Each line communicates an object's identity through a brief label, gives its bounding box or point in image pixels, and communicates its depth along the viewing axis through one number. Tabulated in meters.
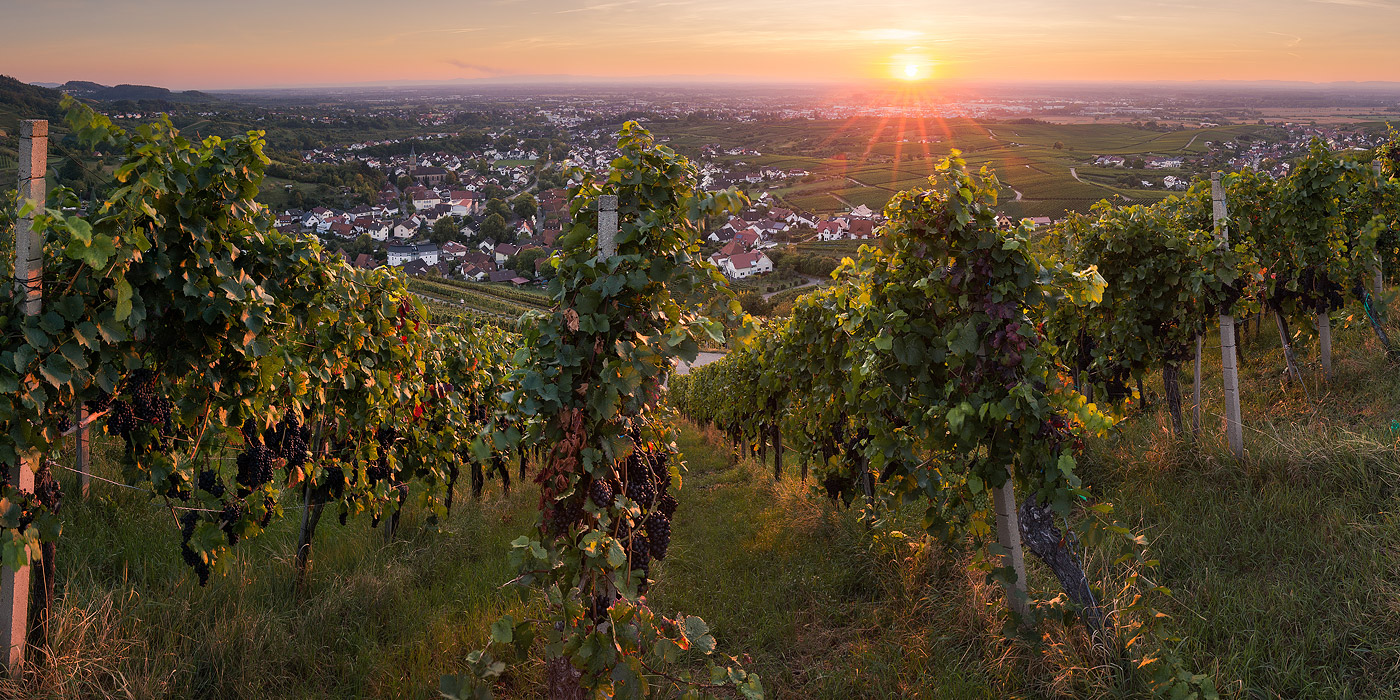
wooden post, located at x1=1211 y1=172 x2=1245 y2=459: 5.50
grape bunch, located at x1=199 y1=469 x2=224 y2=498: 3.48
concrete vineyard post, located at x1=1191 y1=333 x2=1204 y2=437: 6.16
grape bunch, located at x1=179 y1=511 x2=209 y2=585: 3.49
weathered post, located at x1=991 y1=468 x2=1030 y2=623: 3.71
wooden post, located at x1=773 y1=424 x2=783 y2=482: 9.79
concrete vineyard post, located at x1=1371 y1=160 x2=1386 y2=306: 7.78
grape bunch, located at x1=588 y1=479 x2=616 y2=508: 2.65
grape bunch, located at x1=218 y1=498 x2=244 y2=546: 3.73
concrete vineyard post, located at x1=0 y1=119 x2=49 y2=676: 2.85
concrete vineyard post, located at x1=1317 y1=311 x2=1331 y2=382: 7.57
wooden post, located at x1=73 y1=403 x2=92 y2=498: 5.45
